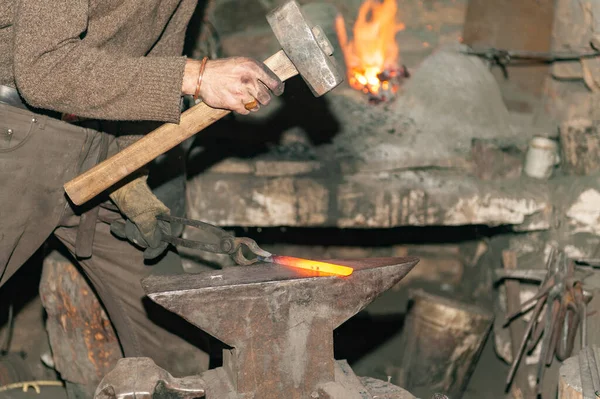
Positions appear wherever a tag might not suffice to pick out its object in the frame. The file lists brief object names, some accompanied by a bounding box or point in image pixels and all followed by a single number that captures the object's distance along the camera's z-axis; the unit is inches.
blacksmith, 87.7
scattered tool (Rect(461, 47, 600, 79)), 174.6
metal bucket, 153.1
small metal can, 160.9
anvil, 85.6
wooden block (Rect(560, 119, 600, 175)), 158.7
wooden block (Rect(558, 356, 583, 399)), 101.4
